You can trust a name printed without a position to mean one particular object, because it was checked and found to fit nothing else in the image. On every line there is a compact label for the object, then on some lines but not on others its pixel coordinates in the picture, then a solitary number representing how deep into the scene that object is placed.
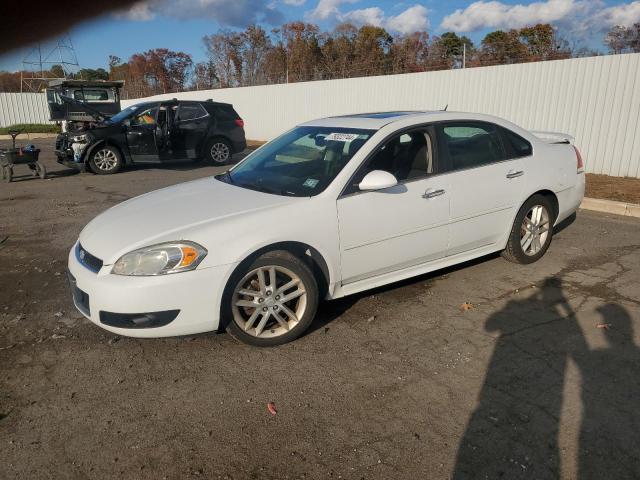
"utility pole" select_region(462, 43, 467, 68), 13.87
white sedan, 3.46
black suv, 12.27
